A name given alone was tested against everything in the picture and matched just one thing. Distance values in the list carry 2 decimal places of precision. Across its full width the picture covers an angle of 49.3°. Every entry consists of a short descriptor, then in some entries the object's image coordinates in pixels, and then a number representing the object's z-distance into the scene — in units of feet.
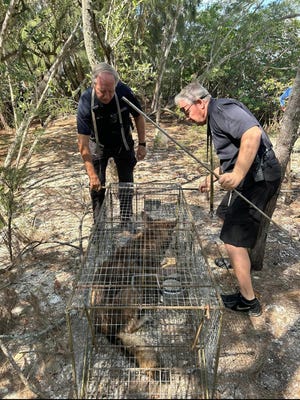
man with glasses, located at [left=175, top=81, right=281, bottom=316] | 6.59
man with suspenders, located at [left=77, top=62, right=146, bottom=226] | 8.97
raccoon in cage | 6.47
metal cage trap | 6.20
